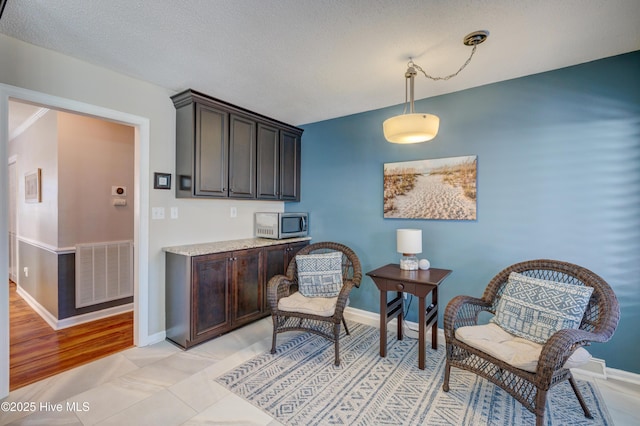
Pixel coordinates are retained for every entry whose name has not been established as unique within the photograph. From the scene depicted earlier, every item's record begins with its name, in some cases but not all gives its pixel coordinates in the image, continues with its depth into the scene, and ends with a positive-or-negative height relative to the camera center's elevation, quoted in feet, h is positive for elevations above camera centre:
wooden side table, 7.59 -2.29
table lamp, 8.66 -1.06
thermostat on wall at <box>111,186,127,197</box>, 11.66 +0.64
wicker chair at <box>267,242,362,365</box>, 8.02 -2.63
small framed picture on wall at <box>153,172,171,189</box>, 8.84 +0.83
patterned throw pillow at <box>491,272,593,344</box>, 6.09 -2.17
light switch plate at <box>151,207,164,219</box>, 8.85 -0.18
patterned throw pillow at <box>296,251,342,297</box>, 9.35 -2.19
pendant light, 6.10 +1.82
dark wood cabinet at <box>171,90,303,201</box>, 9.09 +2.01
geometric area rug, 5.84 -4.24
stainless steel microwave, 11.26 -0.69
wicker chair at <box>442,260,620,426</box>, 5.16 -2.53
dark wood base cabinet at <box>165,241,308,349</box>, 8.45 -2.73
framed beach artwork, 8.88 +0.68
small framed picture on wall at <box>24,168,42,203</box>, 11.36 +0.81
